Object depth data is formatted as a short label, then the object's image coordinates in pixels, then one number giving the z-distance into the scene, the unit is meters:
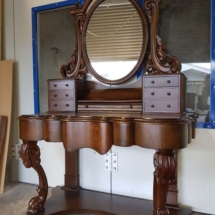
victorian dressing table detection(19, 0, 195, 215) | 1.22
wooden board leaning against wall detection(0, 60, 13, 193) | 2.14
